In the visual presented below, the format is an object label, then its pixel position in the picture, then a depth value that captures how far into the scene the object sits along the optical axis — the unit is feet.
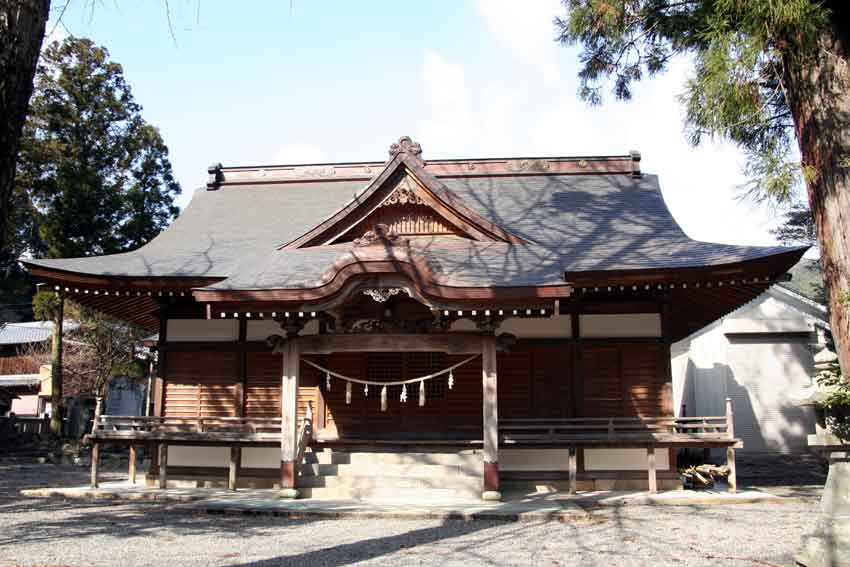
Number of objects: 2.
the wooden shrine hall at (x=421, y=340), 37.76
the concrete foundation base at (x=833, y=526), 19.03
